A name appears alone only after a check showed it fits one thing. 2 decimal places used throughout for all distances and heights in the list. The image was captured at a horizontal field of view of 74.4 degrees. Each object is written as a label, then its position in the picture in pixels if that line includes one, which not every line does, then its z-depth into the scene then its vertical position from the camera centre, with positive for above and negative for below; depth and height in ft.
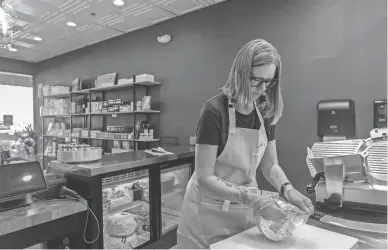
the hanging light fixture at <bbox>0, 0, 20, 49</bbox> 9.33 +3.90
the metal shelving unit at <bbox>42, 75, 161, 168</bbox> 14.24 +0.70
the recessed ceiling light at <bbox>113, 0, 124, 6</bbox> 11.63 +5.56
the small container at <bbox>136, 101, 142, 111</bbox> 14.20 +0.96
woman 3.70 -0.45
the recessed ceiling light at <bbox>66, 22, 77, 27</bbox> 14.21 +5.59
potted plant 8.16 -0.71
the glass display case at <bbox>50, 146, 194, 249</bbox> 6.71 -2.30
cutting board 2.90 -1.40
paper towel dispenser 8.55 +0.15
